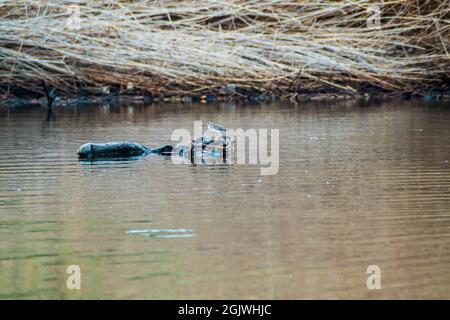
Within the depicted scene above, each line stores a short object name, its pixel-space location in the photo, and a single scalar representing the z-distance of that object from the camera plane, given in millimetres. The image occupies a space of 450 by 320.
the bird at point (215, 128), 16422
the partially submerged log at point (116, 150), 14889
